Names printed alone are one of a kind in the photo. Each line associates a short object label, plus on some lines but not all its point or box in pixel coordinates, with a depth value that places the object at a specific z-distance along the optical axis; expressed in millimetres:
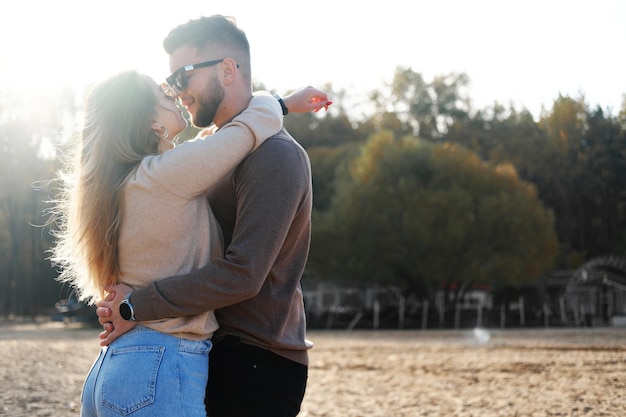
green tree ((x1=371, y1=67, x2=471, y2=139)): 72062
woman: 2891
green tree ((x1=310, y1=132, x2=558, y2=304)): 47031
